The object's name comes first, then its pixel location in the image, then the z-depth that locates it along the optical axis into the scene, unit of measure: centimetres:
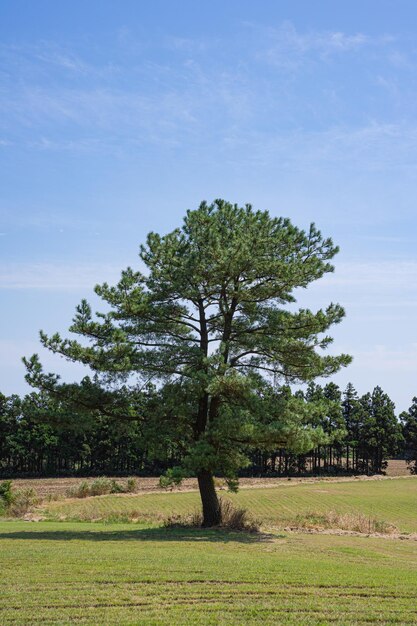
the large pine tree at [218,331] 2284
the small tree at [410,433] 10019
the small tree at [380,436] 9838
